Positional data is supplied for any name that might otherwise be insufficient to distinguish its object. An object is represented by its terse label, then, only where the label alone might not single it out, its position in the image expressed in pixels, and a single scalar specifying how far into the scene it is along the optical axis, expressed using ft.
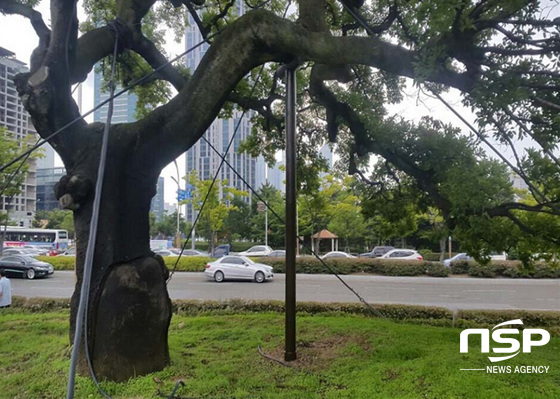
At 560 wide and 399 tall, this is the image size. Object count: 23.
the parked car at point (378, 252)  104.64
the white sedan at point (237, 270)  58.03
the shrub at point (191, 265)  71.20
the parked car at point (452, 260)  67.16
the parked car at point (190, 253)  95.31
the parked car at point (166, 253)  89.78
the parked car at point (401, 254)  86.43
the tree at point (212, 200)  91.36
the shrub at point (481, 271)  63.52
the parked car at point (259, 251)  98.17
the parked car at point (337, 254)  87.94
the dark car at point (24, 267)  64.64
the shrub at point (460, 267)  65.77
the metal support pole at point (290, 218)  15.88
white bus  123.13
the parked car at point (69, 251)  114.77
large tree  11.37
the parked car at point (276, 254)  89.31
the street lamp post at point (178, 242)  121.29
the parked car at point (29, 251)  112.94
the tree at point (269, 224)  133.49
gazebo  116.78
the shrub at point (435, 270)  63.82
